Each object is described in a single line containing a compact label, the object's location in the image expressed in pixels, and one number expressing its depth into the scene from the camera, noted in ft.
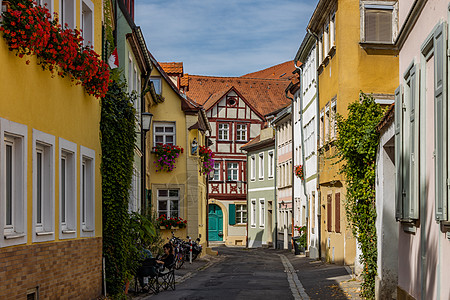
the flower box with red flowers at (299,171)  126.73
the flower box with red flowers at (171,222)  108.68
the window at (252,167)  189.06
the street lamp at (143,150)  71.72
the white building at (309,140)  107.45
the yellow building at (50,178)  31.99
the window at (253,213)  186.73
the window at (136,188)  77.71
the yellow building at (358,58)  80.79
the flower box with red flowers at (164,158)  109.40
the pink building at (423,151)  26.00
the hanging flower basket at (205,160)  119.65
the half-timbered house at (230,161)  201.77
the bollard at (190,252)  101.64
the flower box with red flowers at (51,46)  30.60
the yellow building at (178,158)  111.24
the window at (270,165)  176.87
